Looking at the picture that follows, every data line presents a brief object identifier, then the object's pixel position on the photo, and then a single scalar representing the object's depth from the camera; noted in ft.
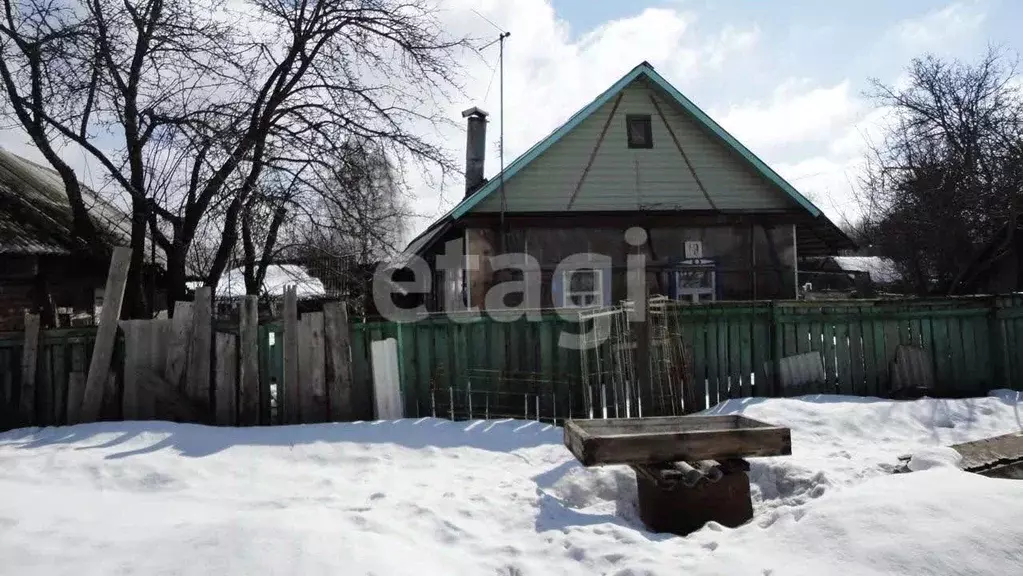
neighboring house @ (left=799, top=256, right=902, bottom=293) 106.11
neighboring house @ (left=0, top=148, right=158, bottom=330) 43.24
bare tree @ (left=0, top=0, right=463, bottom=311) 37.58
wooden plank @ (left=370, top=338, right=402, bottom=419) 23.94
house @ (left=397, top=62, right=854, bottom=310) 42.06
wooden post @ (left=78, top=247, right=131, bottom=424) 23.20
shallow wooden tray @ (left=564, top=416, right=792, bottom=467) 15.33
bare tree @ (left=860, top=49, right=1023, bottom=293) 62.54
